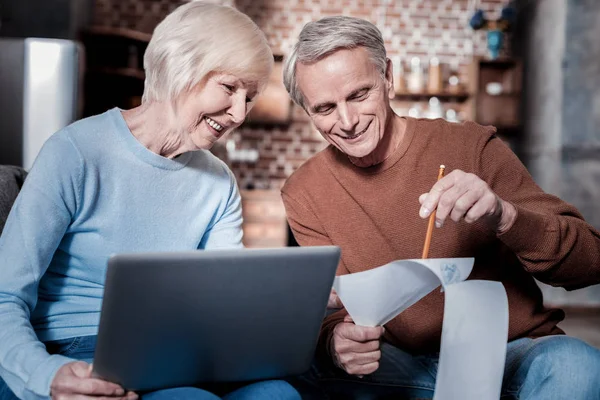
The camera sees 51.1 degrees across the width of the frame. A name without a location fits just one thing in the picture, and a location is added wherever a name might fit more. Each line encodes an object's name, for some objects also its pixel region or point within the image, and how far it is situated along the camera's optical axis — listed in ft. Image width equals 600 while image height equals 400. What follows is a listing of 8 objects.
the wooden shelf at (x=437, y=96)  18.88
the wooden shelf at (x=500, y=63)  18.78
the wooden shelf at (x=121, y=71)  16.75
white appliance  7.87
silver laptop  2.83
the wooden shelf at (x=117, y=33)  16.87
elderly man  4.21
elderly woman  3.68
